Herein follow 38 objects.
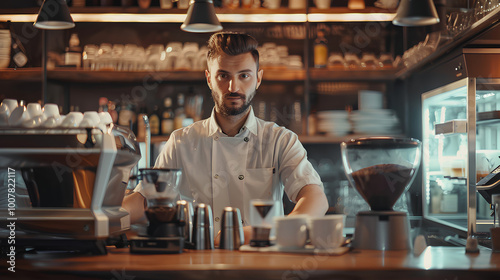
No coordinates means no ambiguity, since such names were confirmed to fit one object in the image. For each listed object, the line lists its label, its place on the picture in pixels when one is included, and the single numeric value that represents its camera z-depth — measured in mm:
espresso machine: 1518
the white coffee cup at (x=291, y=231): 1514
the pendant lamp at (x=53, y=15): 2686
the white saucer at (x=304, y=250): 1488
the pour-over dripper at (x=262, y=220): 1546
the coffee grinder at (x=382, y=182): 1580
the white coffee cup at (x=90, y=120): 1588
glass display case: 2729
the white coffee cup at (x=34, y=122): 1562
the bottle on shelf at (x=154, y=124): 3881
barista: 2285
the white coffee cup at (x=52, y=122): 1578
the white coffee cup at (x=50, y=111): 1610
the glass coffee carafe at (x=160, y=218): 1548
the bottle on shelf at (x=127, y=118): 3865
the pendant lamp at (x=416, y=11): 2586
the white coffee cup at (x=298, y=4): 3865
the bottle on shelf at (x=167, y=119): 3879
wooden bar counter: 1312
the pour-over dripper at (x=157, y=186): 1585
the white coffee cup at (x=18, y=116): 1564
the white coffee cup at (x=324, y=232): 1500
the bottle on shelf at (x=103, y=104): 3786
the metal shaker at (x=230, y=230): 1622
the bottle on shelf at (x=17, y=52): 3859
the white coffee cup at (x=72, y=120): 1585
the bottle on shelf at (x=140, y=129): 3863
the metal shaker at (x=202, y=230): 1625
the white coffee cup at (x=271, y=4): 3848
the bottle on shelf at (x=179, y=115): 3870
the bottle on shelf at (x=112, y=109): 3894
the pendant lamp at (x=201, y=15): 2594
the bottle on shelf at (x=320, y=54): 3887
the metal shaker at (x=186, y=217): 1619
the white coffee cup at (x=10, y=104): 1588
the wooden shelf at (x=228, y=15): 3803
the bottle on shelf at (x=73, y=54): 3826
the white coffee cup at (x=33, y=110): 1595
